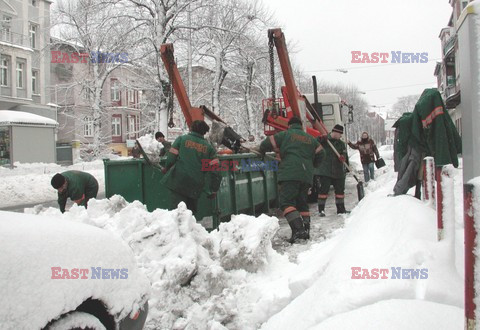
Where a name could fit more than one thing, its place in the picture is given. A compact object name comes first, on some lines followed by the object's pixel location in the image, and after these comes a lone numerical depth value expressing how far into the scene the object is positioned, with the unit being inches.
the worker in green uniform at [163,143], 317.4
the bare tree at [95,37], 782.5
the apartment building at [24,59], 1200.7
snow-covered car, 89.4
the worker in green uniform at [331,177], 374.6
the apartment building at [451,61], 1518.7
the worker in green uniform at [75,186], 271.3
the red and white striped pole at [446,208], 123.2
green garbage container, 291.7
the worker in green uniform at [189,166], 263.6
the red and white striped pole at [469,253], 67.8
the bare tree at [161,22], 767.1
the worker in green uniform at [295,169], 271.0
